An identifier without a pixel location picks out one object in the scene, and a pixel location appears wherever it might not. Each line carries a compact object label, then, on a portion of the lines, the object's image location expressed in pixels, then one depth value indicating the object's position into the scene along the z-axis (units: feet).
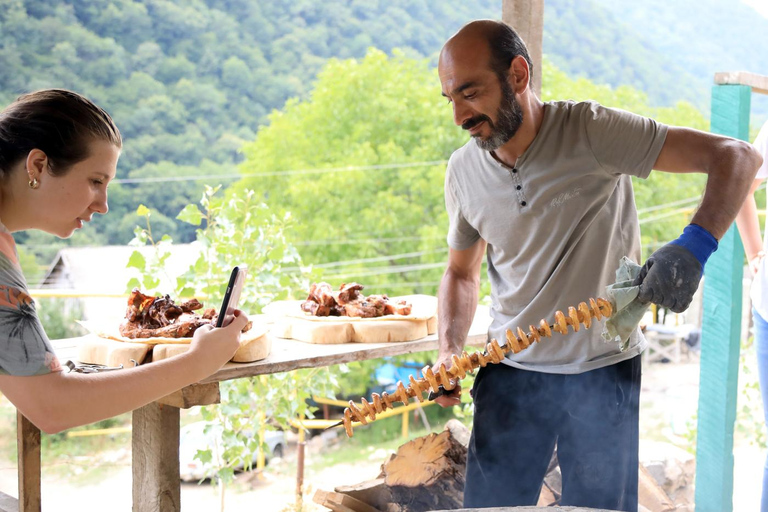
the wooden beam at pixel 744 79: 12.62
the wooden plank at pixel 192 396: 8.69
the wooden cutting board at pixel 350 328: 11.02
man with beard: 8.17
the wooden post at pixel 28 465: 8.87
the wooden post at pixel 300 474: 18.30
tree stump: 11.93
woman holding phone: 5.71
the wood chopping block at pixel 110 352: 9.20
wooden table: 8.87
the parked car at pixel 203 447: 15.69
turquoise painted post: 12.91
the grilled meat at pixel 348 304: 11.72
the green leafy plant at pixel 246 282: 15.06
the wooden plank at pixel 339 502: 11.90
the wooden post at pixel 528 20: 11.53
